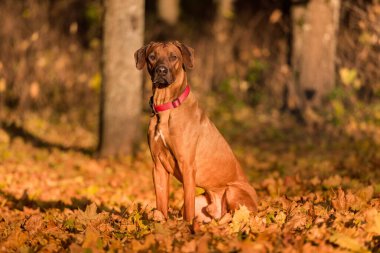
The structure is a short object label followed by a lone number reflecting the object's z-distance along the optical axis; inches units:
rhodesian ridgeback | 365.7
